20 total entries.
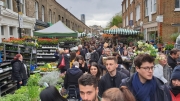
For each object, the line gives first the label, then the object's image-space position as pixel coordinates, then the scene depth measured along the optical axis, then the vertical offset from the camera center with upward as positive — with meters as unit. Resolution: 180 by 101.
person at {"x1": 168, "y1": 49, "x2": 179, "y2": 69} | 6.77 -0.66
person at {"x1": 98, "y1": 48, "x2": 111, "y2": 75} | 7.21 -0.90
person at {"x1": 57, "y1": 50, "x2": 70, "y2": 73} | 9.26 -0.97
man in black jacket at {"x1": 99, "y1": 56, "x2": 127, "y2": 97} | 4.12 -0.78
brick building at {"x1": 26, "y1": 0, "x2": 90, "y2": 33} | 23.08 +3.61
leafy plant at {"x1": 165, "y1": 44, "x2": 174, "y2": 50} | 12.82 -0.56
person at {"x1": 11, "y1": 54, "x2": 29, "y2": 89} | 8.23 -1.25
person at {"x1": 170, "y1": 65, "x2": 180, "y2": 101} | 3.42 -0.77
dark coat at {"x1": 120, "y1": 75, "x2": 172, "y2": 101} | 2.89 -0.72
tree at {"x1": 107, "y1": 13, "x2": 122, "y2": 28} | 62.31 +4.74
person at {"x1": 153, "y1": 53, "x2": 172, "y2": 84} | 4.11 -0.66
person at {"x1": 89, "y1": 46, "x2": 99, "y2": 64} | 10.45 -0.96
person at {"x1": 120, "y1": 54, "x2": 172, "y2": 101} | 2.89 -0.64
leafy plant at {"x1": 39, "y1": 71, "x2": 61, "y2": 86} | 6.79 -1.33
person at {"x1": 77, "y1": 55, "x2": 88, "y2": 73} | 7.38 -0.91
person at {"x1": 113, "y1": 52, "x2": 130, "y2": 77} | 5.30 -0.80
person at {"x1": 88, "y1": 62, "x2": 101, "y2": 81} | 5.85 -0.88
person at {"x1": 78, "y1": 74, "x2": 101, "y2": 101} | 2.70 -0.65
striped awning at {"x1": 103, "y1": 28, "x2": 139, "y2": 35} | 21.77 +0.48
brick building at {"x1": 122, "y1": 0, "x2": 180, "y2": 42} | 16.55 +1.53
